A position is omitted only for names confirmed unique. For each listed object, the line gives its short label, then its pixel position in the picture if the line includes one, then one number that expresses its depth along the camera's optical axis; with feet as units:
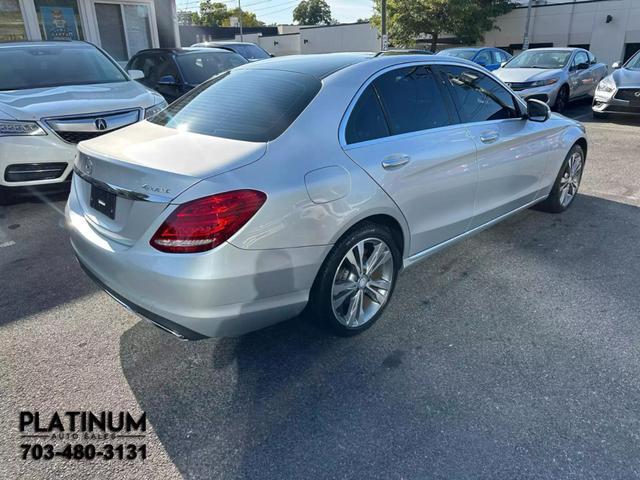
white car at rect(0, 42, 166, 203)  15.80
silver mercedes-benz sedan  7.36
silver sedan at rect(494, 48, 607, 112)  35.06
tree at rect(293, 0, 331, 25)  315.58
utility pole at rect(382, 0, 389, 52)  80.57
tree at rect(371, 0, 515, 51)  89.51
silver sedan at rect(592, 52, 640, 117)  31.83
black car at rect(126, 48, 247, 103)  26.37
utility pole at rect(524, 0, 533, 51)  83.00
